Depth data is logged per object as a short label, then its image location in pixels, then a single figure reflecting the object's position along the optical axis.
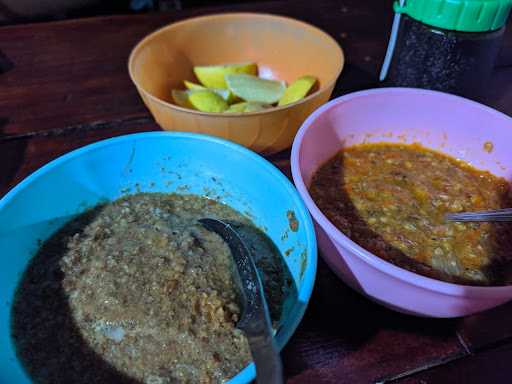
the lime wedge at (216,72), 0.32
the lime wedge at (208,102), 0.28
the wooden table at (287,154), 0.18
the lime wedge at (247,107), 0.28
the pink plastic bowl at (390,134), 0.18
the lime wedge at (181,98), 0.30
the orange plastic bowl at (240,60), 0.25
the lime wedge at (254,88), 0.30
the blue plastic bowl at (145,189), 0.18
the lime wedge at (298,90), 0.29
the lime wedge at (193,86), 0.31
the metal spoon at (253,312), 0.13
